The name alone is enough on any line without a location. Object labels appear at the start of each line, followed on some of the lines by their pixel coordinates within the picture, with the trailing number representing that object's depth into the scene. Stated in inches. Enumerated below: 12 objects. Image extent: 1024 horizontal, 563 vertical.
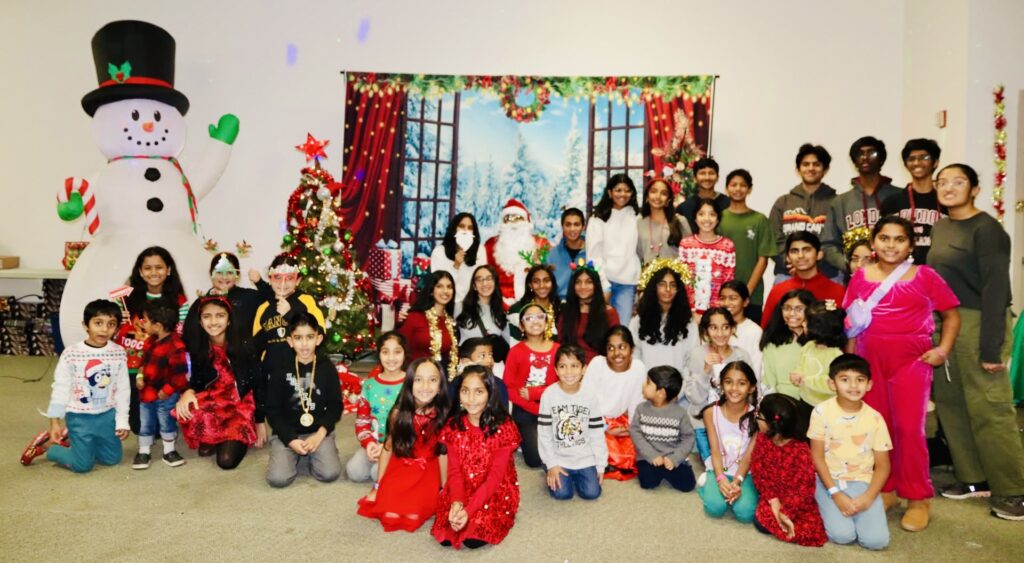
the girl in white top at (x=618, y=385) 154.3
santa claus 207.6
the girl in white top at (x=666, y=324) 167.2
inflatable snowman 222.2
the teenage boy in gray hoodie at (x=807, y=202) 187.5
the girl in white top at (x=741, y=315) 160.6
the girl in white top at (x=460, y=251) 208.2
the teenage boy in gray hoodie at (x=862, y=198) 169.8
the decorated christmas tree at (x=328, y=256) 247.3
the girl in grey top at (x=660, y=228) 194.4
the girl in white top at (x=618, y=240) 196.4
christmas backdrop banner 281.6
